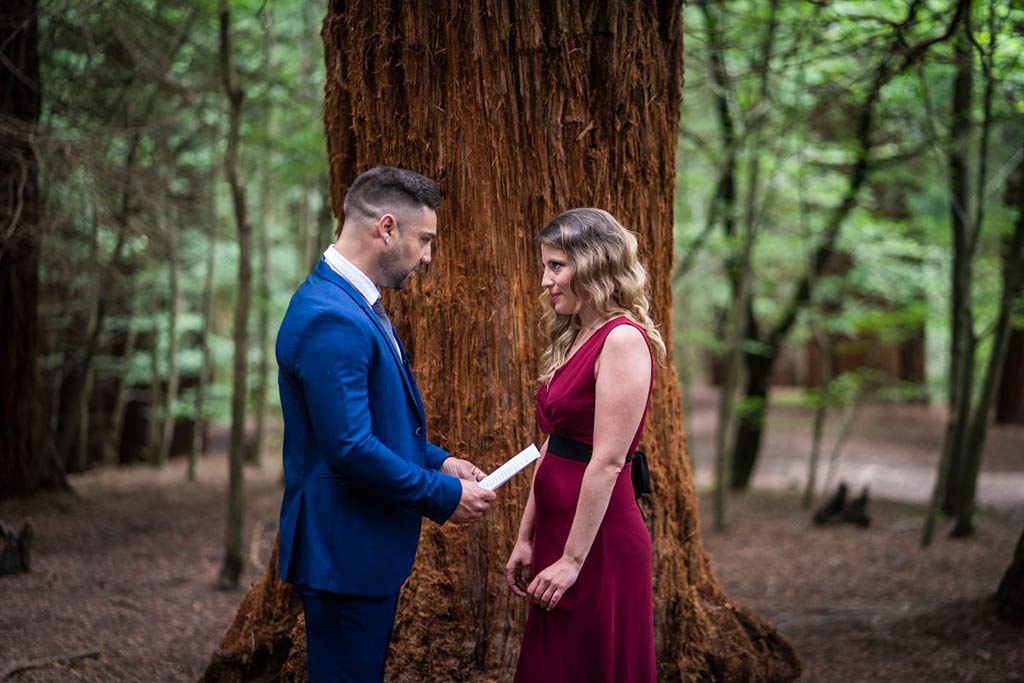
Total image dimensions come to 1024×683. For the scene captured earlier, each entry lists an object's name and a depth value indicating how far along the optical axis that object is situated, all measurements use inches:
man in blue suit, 103.4
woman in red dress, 115.3
